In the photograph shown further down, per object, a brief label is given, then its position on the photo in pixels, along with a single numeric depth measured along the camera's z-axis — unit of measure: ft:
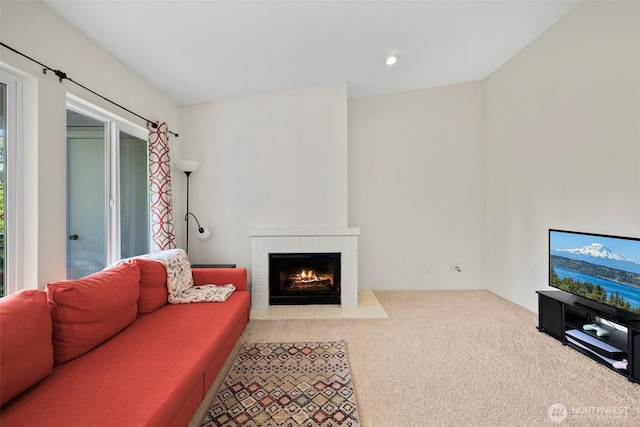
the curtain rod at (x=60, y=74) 5.40
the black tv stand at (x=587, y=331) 6.74
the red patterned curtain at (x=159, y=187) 10.06
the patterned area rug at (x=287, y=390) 5.50
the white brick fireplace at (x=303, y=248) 11.84
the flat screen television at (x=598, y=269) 7.10
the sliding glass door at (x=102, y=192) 7.38
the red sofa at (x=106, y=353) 3.82
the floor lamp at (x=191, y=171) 11.35
